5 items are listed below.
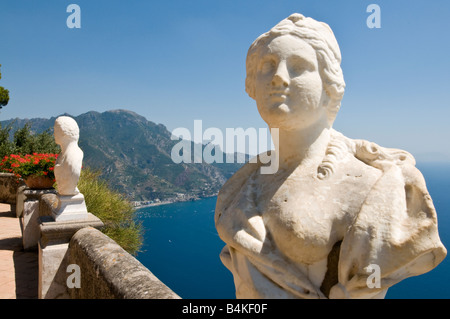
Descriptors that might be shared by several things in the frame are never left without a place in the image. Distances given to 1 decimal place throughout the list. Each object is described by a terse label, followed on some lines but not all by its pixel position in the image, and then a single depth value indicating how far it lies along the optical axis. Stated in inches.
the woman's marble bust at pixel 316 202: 56.5
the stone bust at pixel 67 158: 173.8
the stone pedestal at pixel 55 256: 160.2
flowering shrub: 270.1
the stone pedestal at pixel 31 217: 246.1
